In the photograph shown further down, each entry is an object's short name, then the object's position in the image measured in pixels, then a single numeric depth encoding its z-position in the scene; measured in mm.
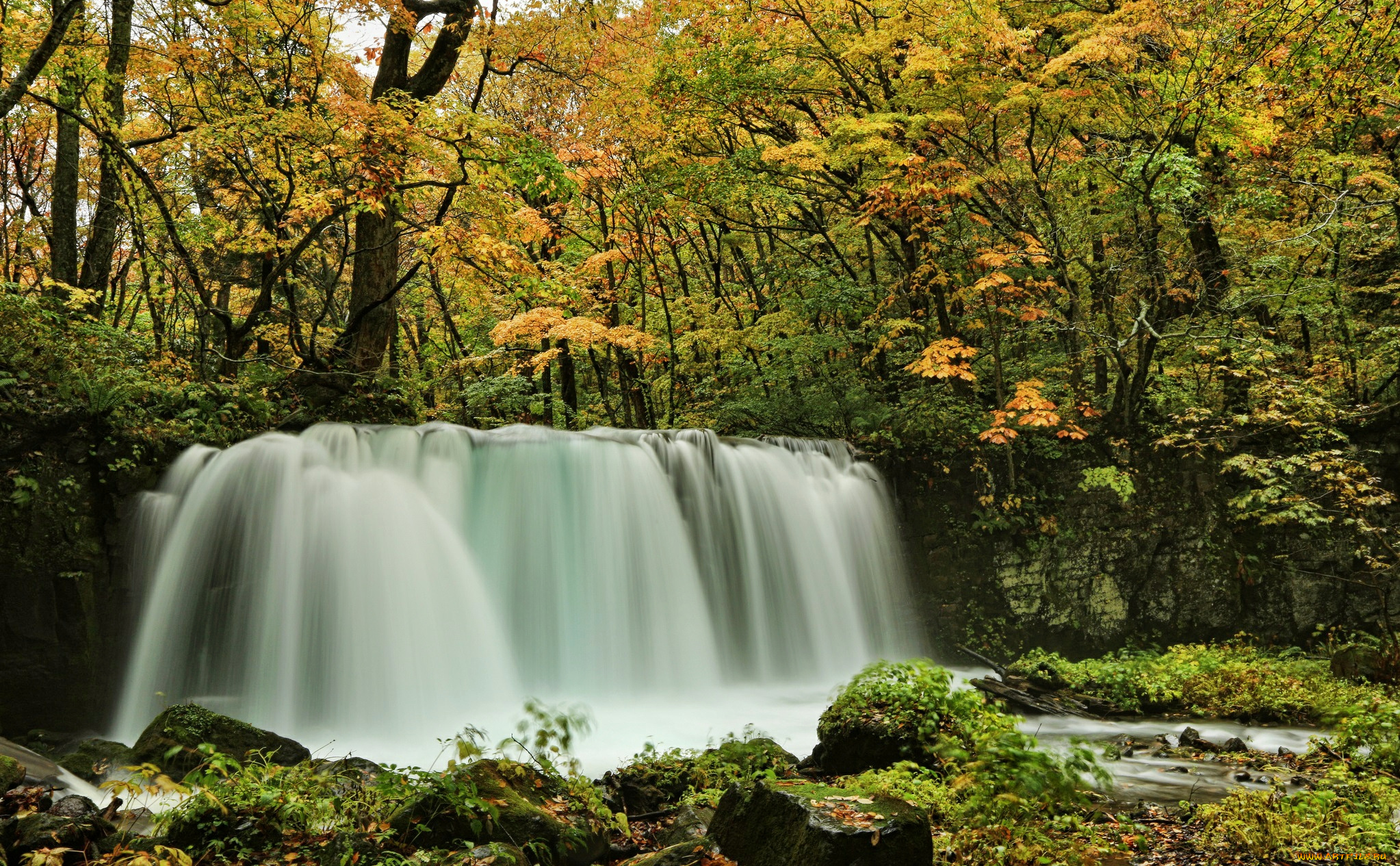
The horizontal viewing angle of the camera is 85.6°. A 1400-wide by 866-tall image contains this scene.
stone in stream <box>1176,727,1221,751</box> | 6098
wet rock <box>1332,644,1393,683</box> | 7496
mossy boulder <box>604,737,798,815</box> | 4844
